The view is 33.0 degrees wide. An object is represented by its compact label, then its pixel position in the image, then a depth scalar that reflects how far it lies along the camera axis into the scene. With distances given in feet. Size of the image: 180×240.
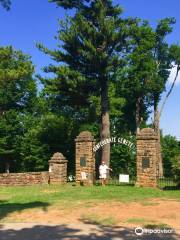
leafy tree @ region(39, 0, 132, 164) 66.33
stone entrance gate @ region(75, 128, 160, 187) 50.32
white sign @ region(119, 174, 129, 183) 56.66
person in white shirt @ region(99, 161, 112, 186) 54.82
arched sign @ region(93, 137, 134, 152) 56.13
